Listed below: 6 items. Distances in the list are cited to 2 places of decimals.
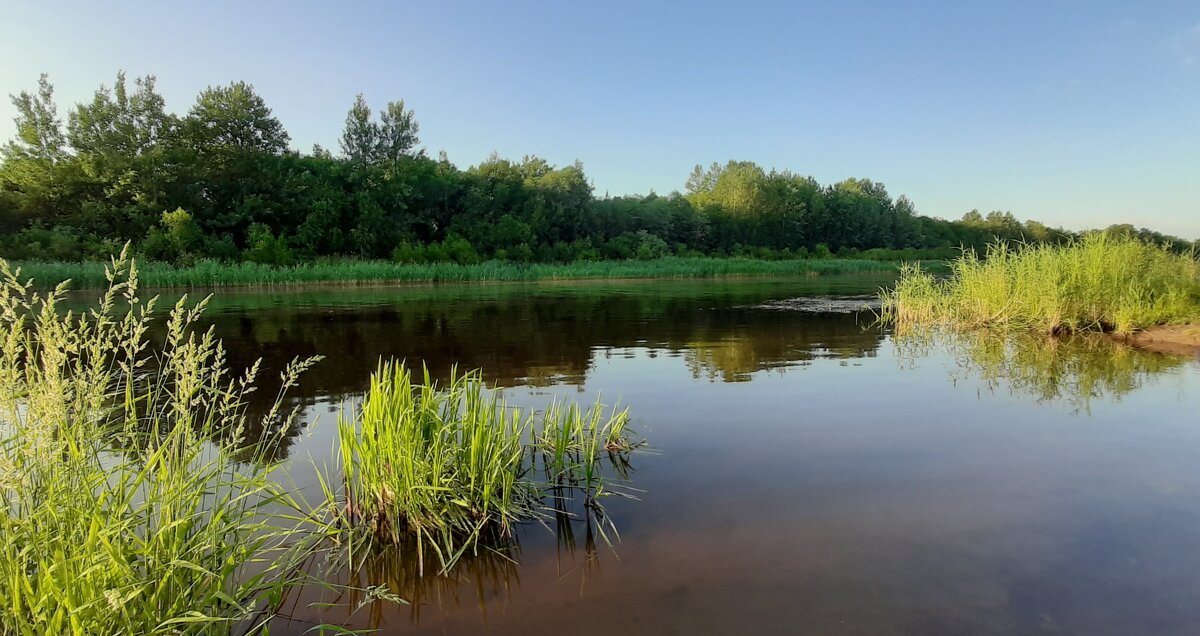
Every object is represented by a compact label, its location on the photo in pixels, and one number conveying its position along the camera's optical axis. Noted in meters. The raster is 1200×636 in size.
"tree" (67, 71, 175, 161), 47.47
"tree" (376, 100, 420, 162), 66.56
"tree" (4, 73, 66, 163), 45.69
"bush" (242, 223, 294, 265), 43.62
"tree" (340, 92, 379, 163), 64.88
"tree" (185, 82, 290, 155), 52.16
